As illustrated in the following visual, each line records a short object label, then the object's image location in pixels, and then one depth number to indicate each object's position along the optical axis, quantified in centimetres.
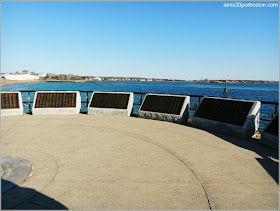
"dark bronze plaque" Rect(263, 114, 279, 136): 717
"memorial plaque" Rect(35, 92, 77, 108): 1229
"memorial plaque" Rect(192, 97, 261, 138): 821
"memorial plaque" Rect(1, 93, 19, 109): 1188
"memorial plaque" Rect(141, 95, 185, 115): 1085
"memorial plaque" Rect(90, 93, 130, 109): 1225
